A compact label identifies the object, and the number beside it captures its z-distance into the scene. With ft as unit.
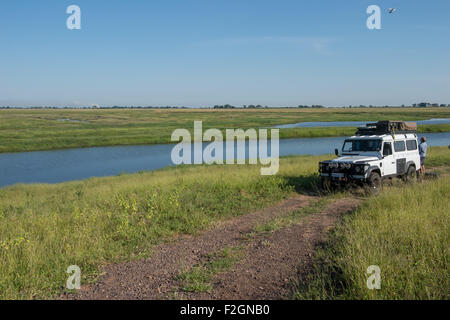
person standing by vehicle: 46.60
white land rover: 36.11
